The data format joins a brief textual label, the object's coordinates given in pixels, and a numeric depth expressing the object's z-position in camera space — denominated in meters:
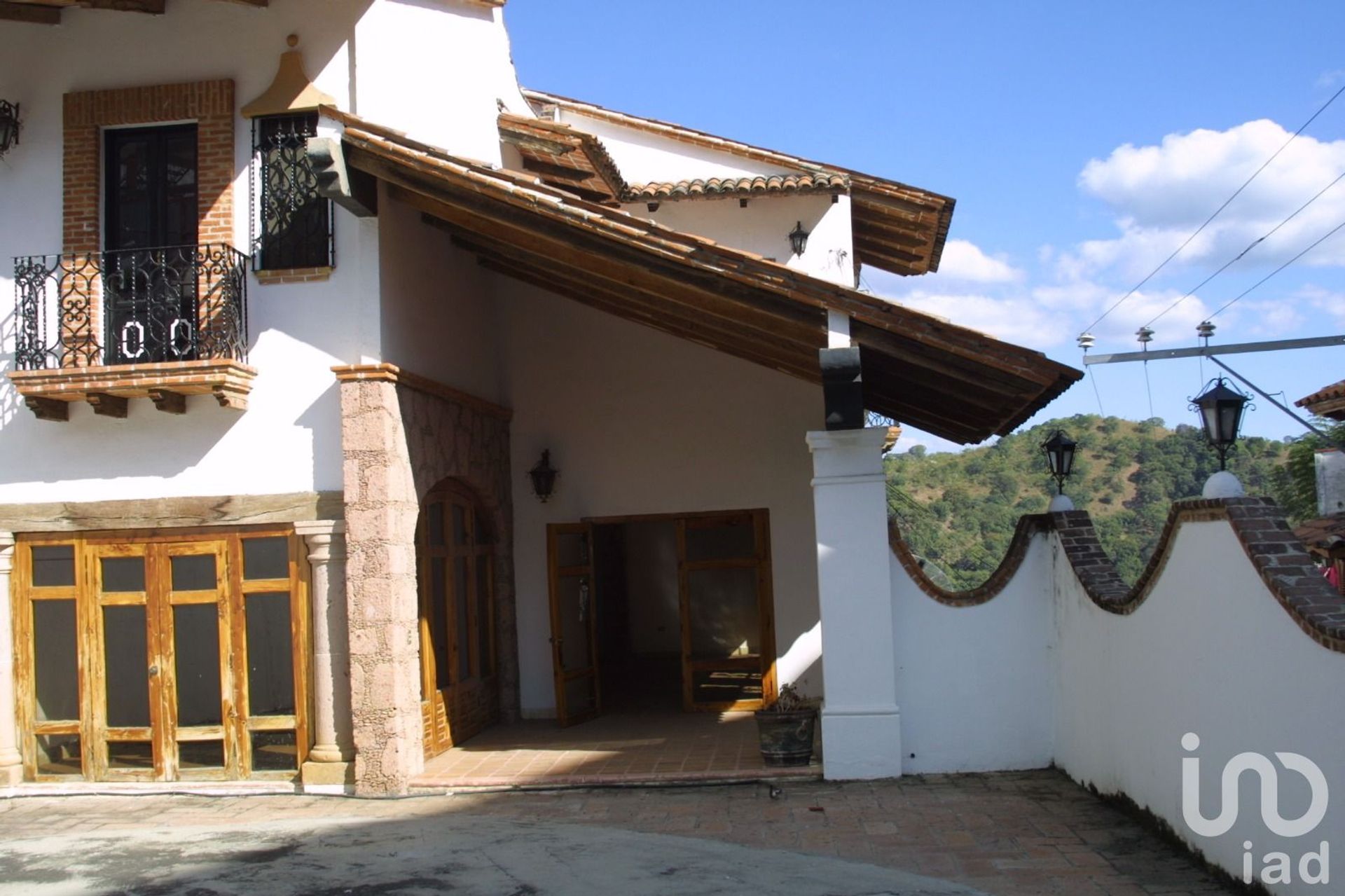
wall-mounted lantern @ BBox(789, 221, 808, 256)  13.22
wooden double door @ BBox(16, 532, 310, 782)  9.49
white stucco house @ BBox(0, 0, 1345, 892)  8.74
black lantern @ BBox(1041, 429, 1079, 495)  10.40
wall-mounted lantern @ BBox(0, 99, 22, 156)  9.86
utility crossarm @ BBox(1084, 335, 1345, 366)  17.48
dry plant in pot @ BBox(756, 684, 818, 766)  9.12
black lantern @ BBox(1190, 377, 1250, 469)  6.49
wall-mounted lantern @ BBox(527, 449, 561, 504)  12.24
